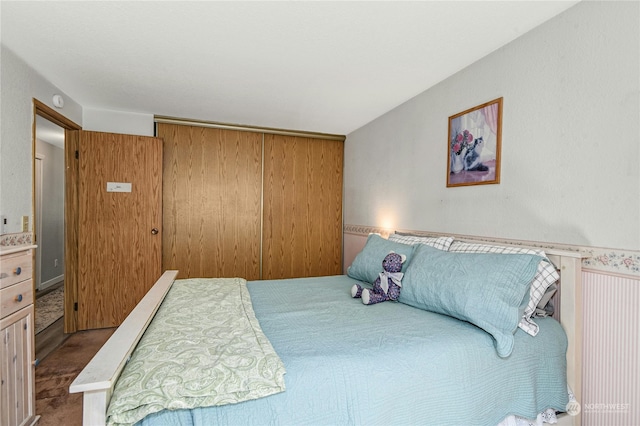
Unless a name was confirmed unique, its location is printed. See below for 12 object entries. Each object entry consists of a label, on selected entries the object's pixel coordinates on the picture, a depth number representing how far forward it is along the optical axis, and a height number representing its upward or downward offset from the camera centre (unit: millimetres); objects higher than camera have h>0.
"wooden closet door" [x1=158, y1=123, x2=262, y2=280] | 3758 +108
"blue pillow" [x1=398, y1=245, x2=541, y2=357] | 1430 -393
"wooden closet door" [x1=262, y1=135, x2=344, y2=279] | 4160 +42
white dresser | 1605 -711
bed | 1016 -585
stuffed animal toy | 1946 -474
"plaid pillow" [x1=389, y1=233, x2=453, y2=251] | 2217 -227
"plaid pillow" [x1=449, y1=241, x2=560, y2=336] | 1516 -379
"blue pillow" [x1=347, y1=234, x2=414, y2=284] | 2270 -359
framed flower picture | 2078 +472
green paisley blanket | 954 -539
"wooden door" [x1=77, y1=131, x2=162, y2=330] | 3232 -160
